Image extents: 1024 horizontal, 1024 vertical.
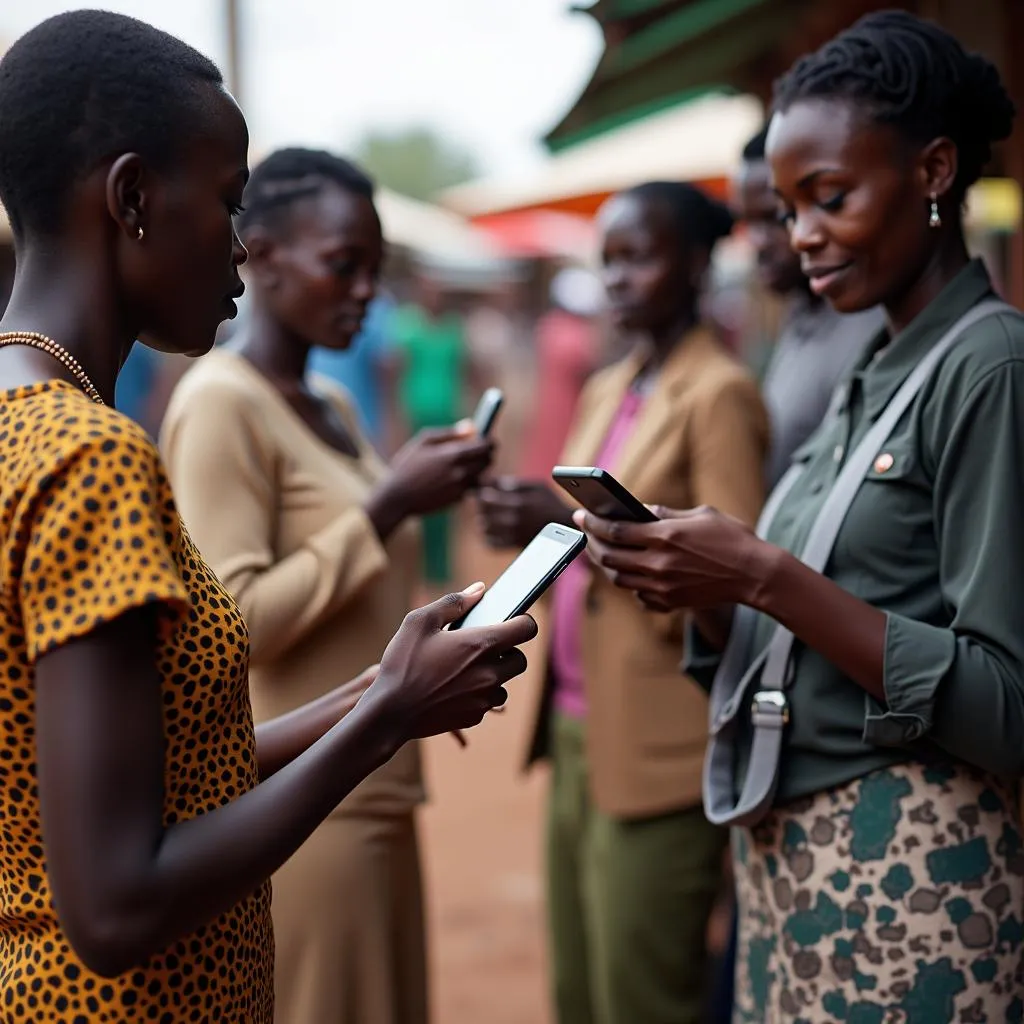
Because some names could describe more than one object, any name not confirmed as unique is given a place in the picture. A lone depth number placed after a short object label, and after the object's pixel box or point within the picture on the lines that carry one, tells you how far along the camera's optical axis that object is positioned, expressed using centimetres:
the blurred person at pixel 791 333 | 336
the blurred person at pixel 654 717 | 309
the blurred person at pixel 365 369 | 963
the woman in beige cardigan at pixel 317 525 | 243
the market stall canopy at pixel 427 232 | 1605
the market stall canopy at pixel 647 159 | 758
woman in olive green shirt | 183
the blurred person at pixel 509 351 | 1836
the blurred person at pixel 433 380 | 1138
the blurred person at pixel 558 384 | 919
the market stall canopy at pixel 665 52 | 437
